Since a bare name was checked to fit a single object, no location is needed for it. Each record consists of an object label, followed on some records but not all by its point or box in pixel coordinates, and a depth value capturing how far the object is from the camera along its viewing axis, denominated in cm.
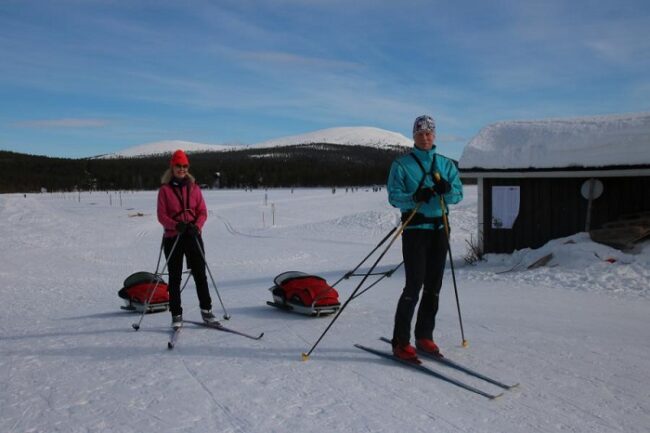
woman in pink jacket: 606
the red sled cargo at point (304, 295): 696
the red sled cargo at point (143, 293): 765
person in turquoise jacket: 475
